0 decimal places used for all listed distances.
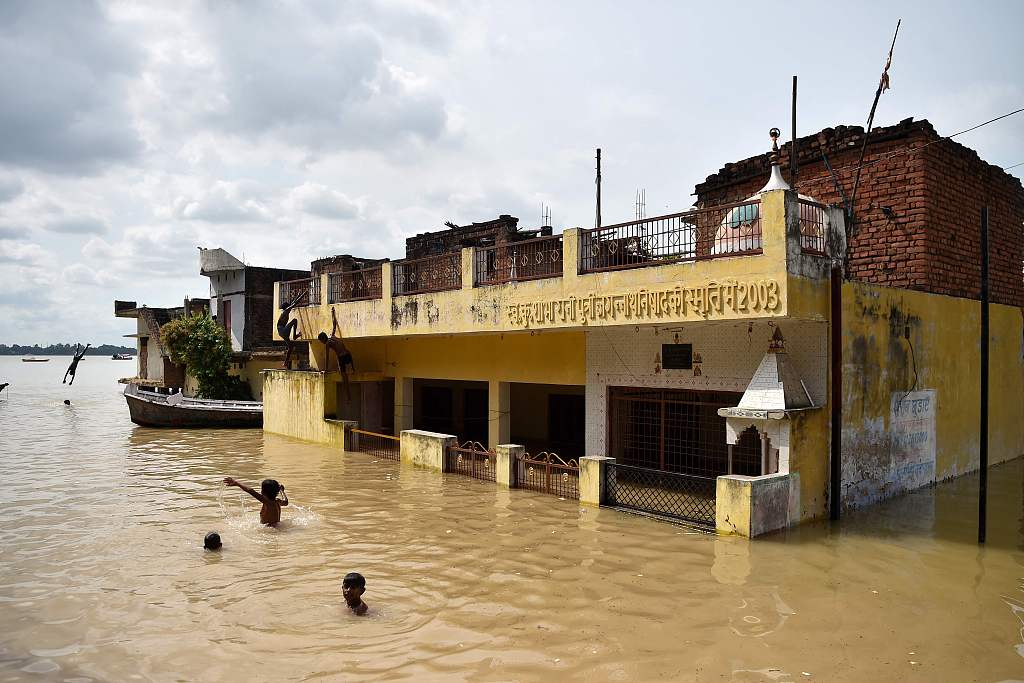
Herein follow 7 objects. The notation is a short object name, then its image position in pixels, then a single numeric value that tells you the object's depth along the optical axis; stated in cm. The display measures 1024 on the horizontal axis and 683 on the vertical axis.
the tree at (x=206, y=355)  3528
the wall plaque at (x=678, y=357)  1448
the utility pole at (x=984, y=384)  1035
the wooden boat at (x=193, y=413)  2817
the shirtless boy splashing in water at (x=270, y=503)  1166
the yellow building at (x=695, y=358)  1149
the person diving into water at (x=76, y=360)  6046
